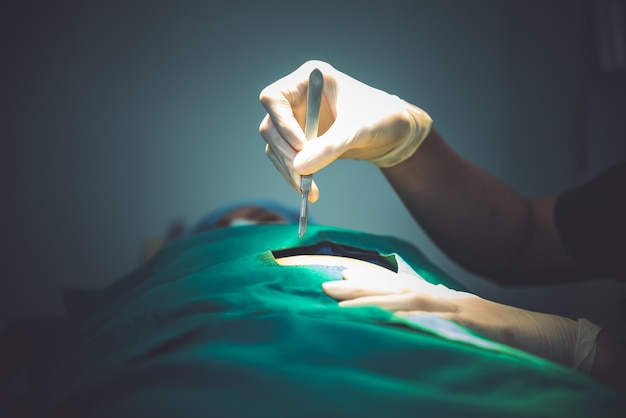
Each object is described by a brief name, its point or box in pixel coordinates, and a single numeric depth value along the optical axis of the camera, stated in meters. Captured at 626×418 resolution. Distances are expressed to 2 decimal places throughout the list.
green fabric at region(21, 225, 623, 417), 0.52
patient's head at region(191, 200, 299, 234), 1.94
